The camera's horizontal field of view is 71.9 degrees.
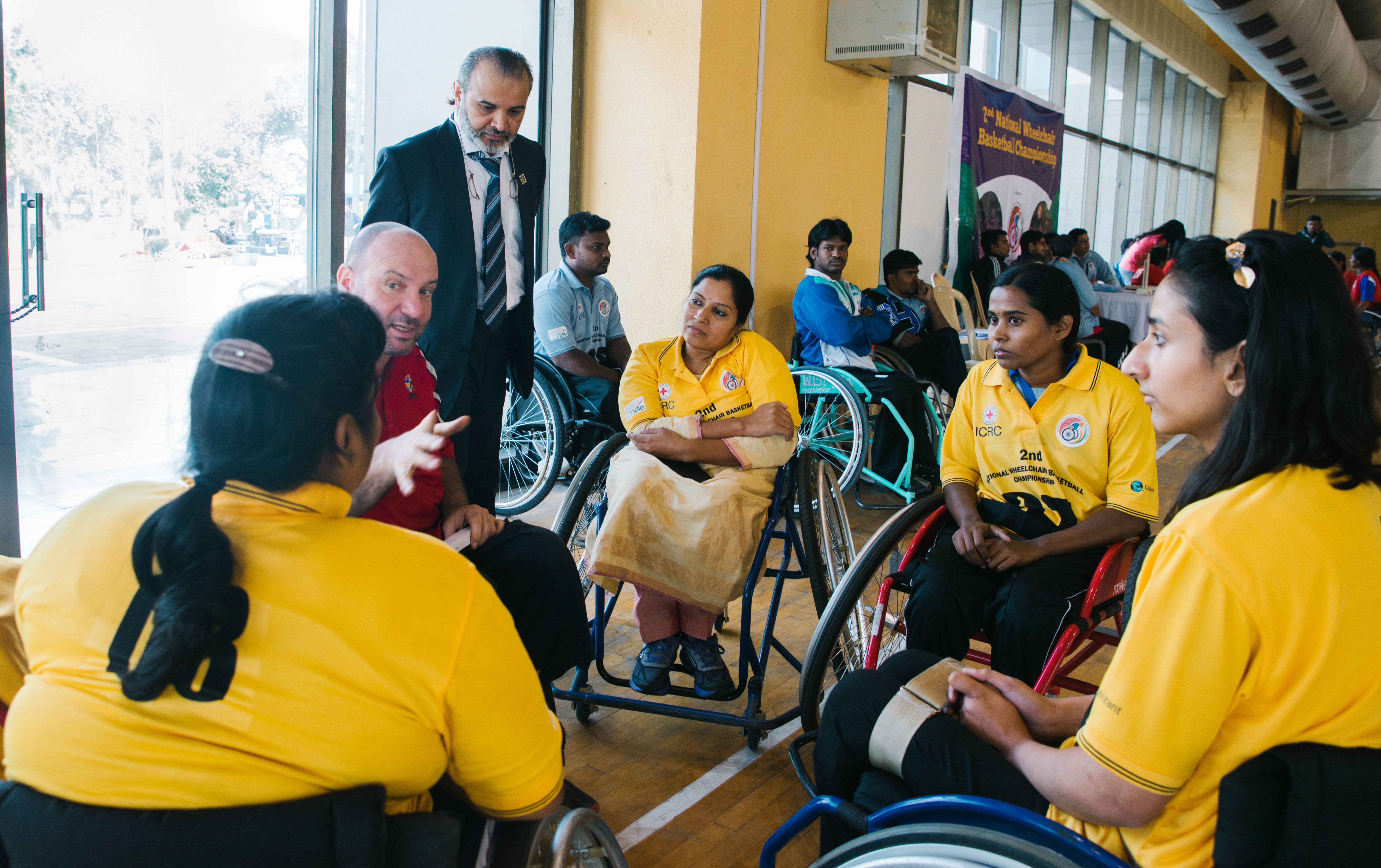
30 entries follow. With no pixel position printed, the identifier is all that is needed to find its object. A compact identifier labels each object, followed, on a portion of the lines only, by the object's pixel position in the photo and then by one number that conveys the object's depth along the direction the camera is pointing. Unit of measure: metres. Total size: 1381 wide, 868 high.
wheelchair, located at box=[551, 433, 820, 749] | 2.06
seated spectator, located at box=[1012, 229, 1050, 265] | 7.11
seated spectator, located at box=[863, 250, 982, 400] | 4.90
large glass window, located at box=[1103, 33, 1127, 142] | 9.99
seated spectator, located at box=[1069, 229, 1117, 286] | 8.16
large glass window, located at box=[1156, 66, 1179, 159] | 11.64
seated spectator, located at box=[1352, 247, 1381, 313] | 9.62
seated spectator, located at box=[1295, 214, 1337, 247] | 10.48
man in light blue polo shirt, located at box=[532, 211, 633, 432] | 3.86
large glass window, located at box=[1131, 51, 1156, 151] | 10.98
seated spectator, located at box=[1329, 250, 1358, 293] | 10.07
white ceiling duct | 6.38
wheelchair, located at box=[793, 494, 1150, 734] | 1.81
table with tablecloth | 7.91
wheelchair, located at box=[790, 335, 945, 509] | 4.18
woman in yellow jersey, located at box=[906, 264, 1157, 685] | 1.89
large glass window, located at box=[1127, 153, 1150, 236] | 11.20
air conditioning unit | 4.73
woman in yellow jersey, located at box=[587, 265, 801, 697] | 2.07
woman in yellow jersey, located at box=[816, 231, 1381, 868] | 0.83
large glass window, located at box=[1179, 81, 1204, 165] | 12.51
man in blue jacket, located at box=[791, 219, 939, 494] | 4.34
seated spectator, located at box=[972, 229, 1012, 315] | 6.68
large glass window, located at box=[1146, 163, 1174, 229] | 12.03
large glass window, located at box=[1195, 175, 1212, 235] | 13.71
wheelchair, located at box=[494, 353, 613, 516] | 3.87
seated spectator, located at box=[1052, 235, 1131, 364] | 7.02
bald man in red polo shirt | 1.71
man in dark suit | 2.27
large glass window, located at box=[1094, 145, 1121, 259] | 10.34
